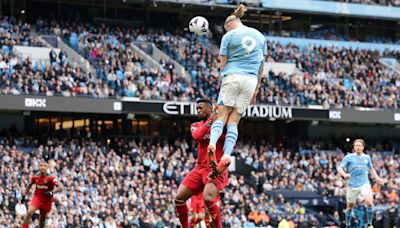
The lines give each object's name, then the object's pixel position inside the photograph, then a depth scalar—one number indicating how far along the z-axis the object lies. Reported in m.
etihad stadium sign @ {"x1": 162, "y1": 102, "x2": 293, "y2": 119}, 40.50
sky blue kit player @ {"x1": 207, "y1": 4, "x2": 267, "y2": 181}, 13.78
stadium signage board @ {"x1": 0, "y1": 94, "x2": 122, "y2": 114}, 37.19
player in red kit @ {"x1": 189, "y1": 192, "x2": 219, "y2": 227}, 16.14
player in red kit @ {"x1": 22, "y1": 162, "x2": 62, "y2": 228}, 21.39
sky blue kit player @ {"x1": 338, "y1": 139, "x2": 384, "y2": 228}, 21.16
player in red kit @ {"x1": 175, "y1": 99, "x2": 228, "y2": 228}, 14.24
